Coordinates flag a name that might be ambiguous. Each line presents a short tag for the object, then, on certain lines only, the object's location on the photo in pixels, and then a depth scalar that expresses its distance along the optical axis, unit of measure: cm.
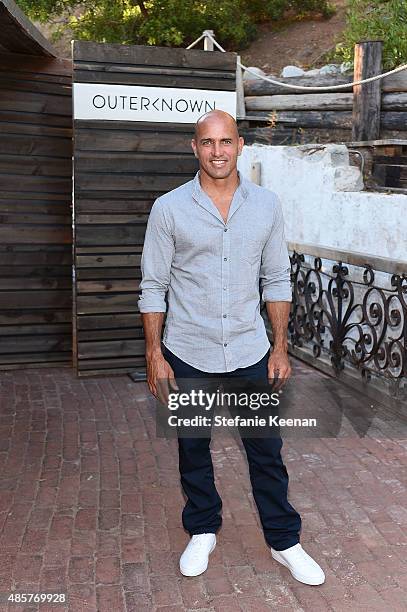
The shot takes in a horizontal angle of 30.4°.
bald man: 318
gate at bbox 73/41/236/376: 637
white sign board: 634
